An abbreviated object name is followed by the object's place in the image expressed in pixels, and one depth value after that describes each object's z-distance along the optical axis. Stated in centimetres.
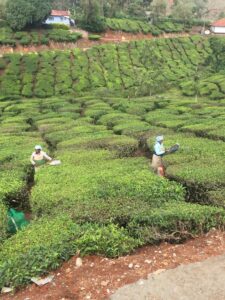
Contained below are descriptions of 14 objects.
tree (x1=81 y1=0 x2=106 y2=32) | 4567
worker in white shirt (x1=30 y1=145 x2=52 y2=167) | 1052
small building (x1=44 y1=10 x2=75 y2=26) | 5164
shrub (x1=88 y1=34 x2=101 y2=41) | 4423
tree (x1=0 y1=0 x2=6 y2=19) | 4325
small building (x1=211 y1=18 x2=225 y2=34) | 5691
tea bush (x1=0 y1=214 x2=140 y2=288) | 568
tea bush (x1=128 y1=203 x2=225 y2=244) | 652
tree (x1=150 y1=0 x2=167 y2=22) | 5426
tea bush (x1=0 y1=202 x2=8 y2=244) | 691
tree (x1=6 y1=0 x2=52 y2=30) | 4116
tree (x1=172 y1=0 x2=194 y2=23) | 5561
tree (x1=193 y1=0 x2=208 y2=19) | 7084
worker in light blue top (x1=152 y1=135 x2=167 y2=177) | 977
